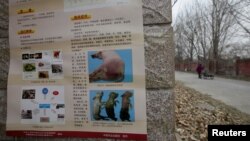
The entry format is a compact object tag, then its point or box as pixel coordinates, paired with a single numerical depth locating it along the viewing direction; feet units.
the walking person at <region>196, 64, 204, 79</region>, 50.32
